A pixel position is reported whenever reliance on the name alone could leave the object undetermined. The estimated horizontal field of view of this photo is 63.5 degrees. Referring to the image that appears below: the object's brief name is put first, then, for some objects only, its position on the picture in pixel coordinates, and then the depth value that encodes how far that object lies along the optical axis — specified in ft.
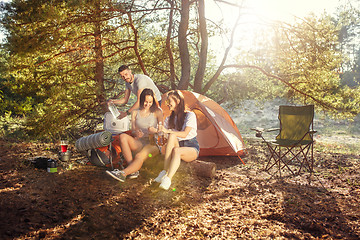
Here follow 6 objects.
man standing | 14.49
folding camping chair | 16.65
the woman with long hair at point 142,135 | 12.71
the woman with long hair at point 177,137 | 12.16
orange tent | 18.80
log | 14.75
